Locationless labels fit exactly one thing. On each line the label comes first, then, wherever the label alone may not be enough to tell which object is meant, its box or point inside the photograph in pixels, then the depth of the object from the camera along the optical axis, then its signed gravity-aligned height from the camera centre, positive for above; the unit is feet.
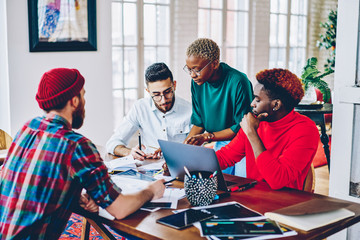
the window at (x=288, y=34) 25.23 +1.28
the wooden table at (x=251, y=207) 4.75 -1.89
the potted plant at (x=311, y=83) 14.71 -0.90
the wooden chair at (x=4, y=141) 10.12 -1.96
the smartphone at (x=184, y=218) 4.94 -1.86
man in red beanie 4.89 -1.32
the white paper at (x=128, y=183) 6.25 -1.86
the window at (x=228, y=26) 21.68 +1.46
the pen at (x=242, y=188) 6.26 -1.87
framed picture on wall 13.67 +0.95
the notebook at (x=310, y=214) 4.95 -1.84
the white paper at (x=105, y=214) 5.26 -1.91
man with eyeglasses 9.29 -1.39
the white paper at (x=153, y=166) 7.55 -1.91
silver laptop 6.01 -1.49
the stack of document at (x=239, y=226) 4.66 -1.86
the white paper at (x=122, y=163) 7.52 -1.89
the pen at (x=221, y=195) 5.92 -1.88
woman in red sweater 6.50 -1.21
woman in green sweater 8.92 -0.82
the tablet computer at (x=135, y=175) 6.83 -1.88
